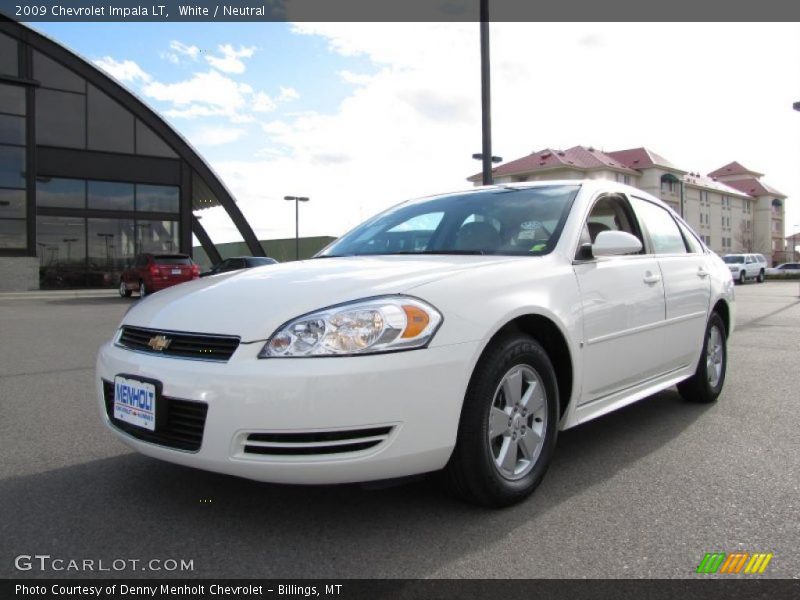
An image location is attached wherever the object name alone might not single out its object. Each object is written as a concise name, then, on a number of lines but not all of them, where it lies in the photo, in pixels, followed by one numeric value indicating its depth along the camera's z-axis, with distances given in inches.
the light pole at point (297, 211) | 1412.2
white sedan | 93.2
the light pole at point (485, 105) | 394.0
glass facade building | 962.1
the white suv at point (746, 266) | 1526.8
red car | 755.4
